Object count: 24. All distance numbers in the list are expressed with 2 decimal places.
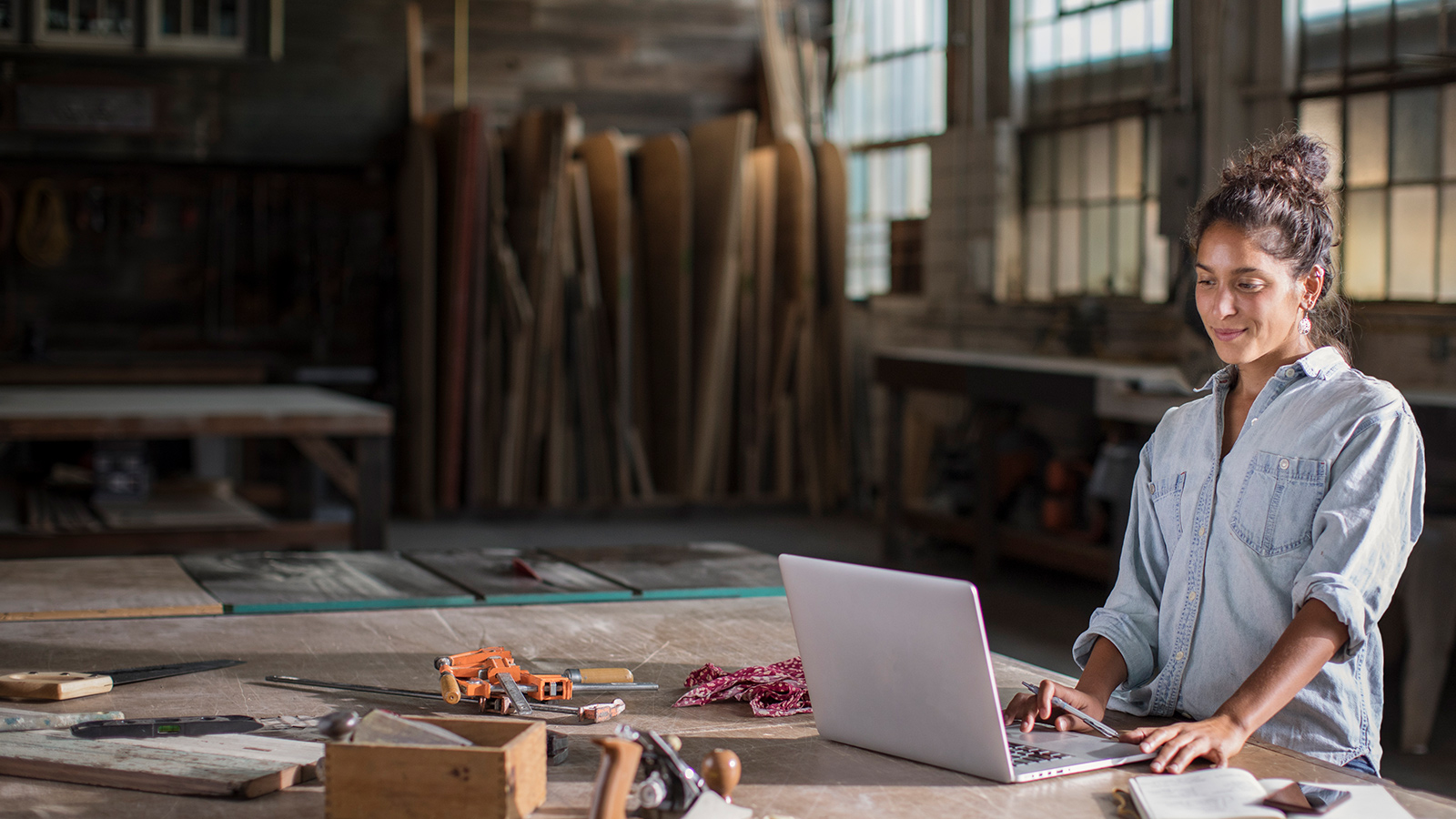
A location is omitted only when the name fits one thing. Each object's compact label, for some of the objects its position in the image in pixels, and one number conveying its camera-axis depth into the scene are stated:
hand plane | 1.43
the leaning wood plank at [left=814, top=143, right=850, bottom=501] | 8.37
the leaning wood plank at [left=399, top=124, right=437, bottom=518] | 8.14
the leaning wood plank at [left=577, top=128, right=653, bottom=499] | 8.16
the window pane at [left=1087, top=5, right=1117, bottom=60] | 6.88
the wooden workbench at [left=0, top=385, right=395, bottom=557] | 4.83
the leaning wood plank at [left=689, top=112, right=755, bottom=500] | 8.09
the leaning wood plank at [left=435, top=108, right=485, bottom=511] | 7.99
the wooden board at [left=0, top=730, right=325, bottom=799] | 1.58
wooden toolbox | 1.42
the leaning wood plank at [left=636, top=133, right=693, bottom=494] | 8.17
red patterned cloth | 1.95
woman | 1.77
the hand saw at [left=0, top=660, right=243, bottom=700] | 1.95
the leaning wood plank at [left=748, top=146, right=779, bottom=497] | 8.40
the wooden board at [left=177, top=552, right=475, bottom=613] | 2.63
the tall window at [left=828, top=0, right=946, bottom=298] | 8.31
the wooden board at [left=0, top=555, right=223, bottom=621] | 2.55
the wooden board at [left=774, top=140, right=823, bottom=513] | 8.29
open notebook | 1.47
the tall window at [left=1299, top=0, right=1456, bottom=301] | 5.18
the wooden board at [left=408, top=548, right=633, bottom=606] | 2.70
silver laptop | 1.56
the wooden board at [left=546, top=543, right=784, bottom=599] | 2.78
